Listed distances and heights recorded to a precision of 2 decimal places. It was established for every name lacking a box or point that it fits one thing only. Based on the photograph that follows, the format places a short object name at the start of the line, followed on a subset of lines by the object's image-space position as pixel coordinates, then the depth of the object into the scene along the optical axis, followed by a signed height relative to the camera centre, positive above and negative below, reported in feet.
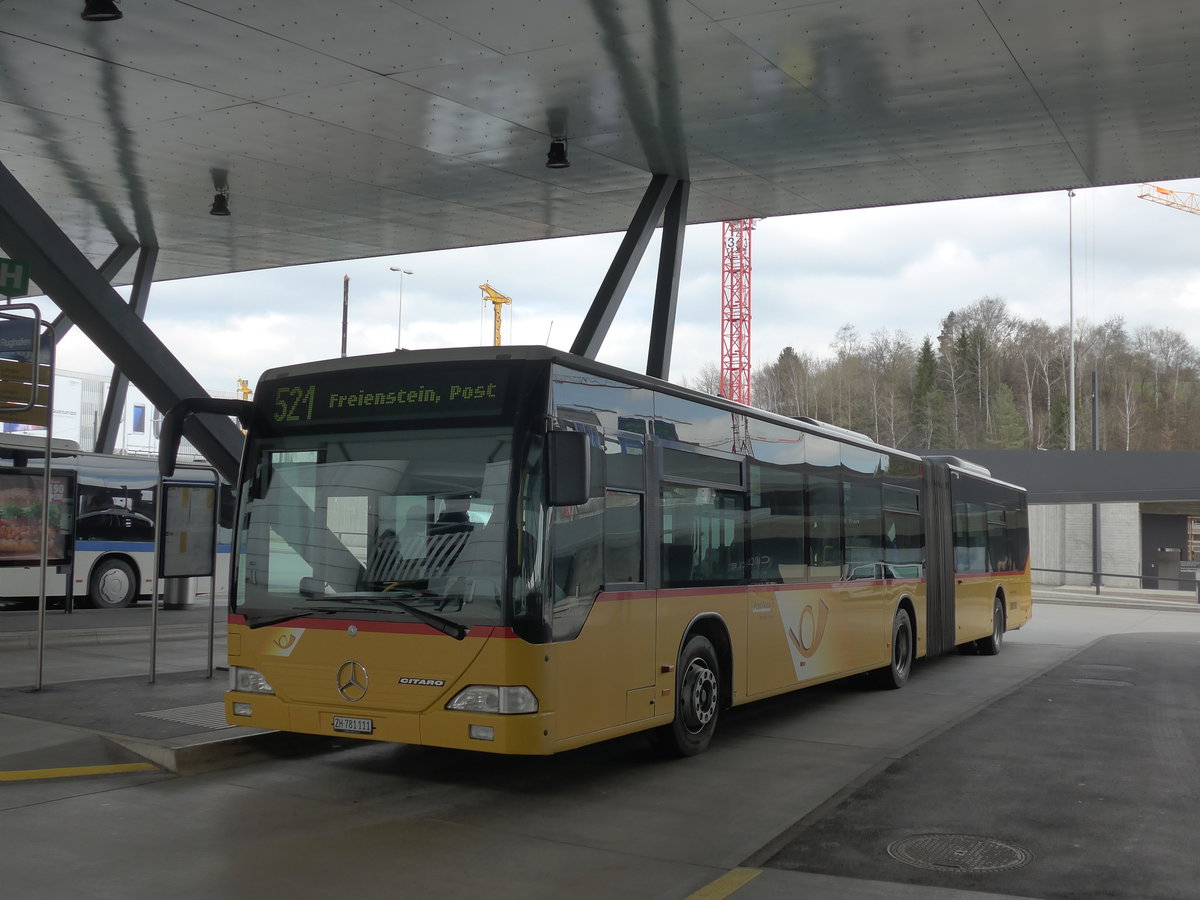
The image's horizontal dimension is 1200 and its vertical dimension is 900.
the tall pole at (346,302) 148.77 +30.64
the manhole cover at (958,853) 20.59 -5.71
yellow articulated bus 23.77 -0.36
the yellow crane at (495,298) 303.89 +64.45
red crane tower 307.99 +63.38
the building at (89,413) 158.31 +18.77
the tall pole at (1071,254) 209.67 +54.57
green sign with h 37.96 +8.47
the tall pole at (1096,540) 144.36 +0.90
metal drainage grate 30.86 -4.97
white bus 65.16 +0.78
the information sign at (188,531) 40.47 +0.20
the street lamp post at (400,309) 160.25 +33.48
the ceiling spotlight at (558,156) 40.83 +13.68
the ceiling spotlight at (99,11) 28.40 +12.99
